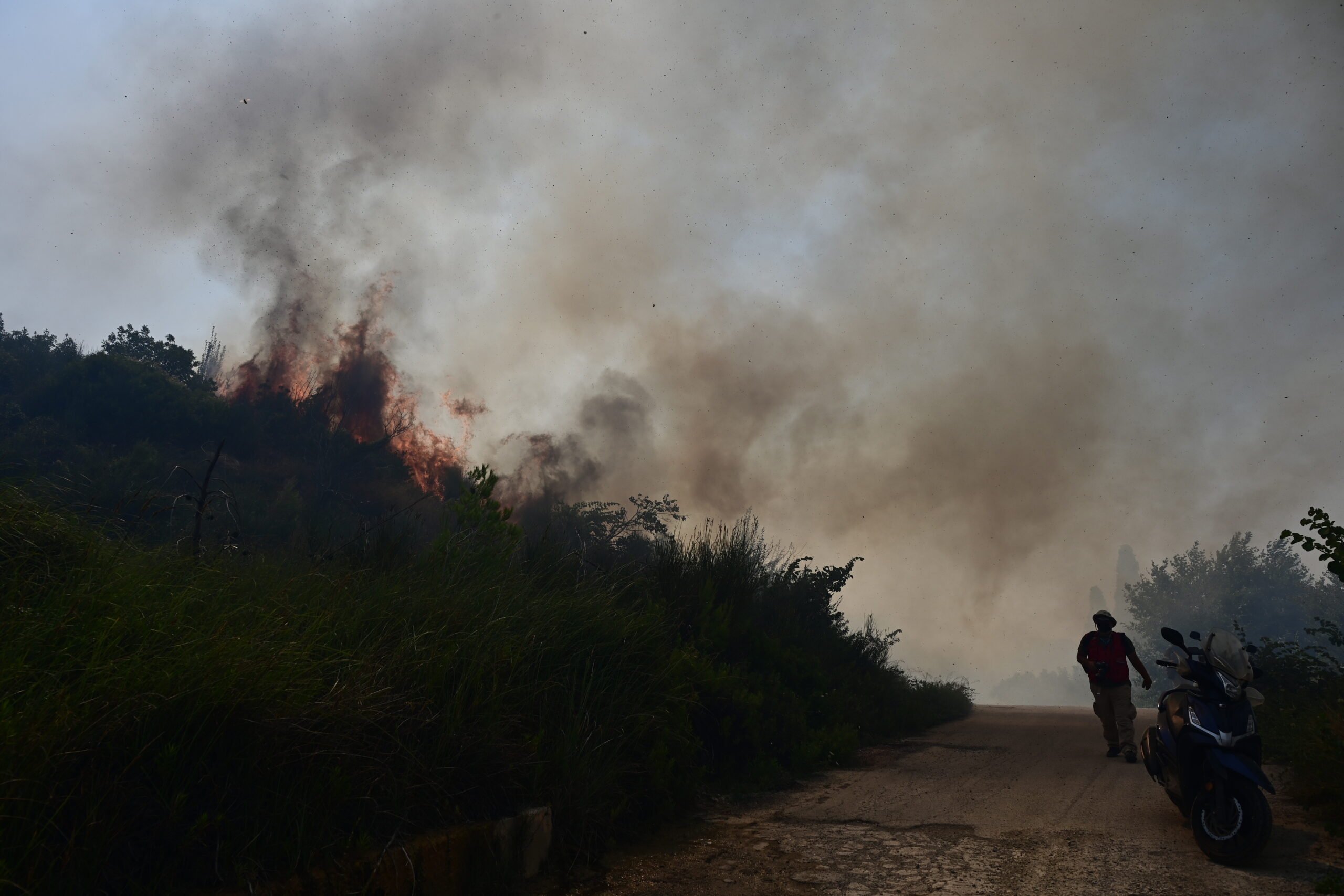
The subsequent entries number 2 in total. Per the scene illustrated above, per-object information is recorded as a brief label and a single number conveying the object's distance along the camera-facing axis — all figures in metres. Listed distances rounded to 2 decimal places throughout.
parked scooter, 4.21
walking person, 8.28
